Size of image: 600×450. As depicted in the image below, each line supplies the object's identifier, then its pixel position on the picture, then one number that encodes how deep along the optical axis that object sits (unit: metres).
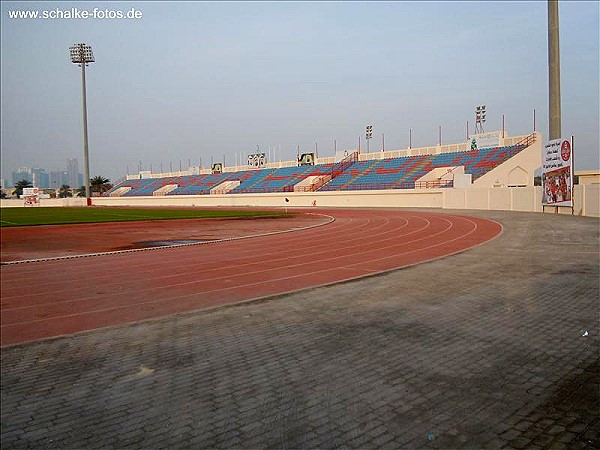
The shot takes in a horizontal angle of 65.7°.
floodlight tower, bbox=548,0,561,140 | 27.78
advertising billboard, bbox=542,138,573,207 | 25.38
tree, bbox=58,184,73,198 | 87.81
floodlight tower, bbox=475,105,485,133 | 64.69
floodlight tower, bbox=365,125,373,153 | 82.12
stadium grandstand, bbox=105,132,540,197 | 45.09
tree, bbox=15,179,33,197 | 98.85
